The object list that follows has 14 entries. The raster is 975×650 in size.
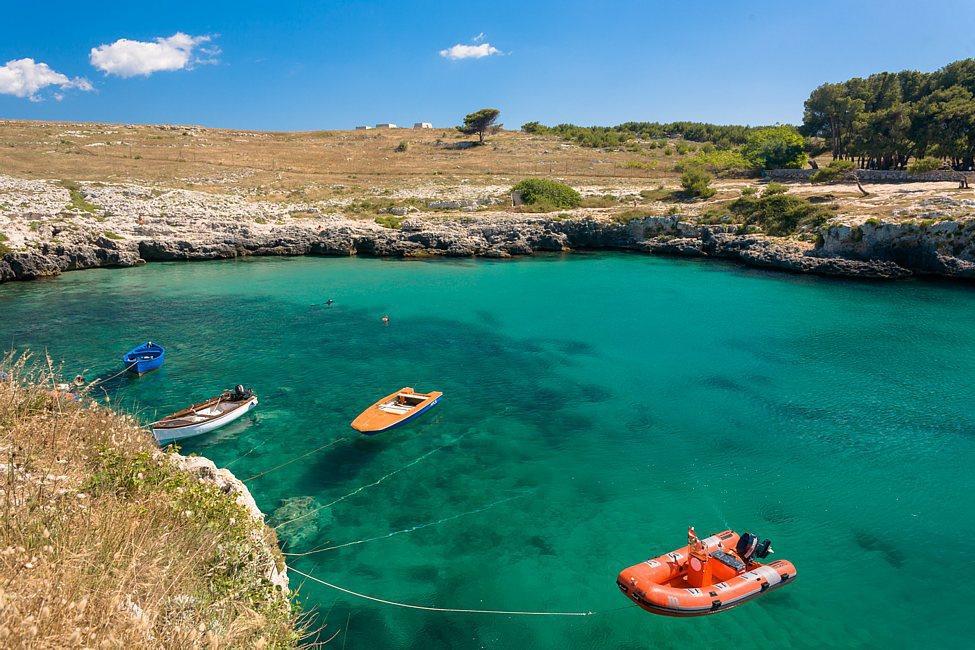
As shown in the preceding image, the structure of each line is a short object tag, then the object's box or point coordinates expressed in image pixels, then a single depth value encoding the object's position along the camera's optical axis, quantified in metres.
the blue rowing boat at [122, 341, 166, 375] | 25.91
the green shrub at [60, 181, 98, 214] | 58.47
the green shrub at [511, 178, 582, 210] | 73.75
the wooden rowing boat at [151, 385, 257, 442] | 19.92
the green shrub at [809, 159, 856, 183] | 66.56
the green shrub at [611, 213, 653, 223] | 65.07
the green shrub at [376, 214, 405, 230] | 65.31
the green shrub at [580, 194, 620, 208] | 74.12
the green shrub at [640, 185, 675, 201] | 74.22
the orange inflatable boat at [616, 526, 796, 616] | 12.41
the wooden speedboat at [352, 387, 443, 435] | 20.42
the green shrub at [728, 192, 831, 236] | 56.00
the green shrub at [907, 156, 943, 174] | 62.24
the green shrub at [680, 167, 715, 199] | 71.38
